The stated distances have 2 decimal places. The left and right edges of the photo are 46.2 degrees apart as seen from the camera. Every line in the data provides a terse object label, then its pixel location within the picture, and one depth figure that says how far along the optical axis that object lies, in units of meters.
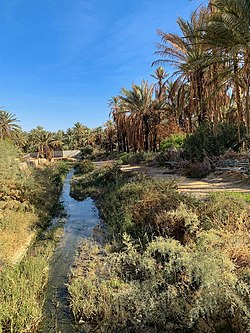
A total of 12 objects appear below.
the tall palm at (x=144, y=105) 29.89
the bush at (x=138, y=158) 24.98
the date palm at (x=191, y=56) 17.59
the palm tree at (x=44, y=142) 48.41
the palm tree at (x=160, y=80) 31.23
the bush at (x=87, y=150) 57.00
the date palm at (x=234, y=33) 11.30
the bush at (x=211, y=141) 16.33
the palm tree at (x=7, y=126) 43.53
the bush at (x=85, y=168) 29.75
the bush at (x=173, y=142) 22.99
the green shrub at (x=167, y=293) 4.32
